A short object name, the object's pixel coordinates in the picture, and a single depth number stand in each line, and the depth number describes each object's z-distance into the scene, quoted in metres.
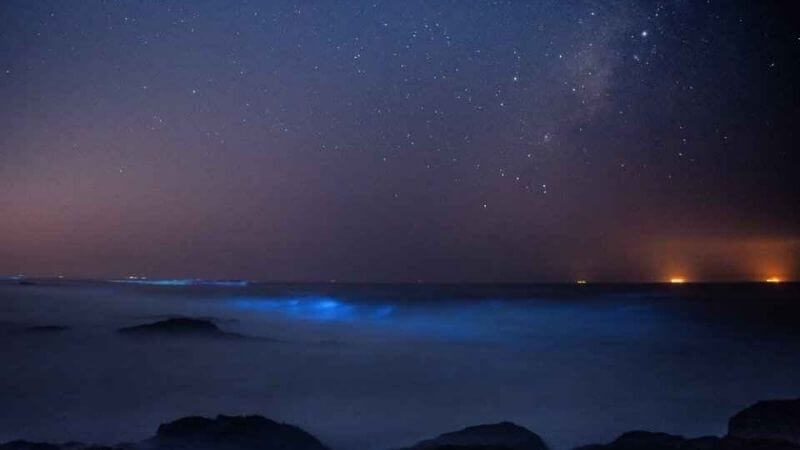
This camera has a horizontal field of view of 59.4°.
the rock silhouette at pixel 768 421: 6.62
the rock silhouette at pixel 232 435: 6.55
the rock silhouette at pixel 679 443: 5.38
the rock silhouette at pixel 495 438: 6.48
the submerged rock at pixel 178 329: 19.30
